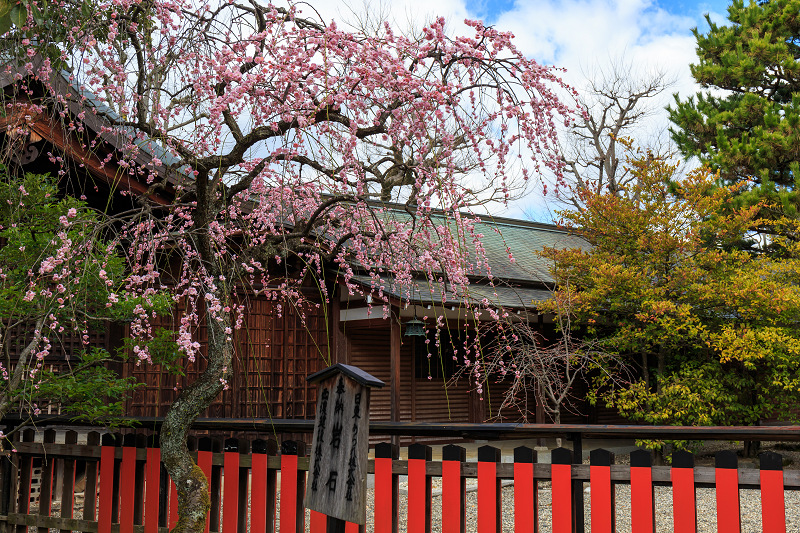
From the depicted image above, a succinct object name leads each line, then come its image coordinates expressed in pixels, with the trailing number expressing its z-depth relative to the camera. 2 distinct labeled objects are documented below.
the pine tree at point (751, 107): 14.64
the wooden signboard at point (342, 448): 3.53
